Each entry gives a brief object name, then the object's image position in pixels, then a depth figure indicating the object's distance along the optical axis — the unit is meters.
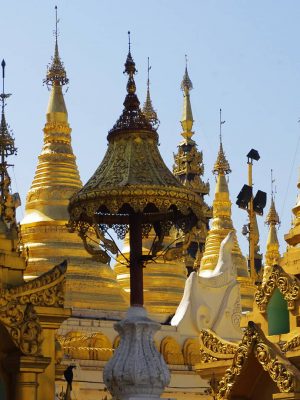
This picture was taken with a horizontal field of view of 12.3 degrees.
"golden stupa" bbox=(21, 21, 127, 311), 35.25
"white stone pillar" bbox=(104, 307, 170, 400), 13.70
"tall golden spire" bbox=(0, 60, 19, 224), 18.52
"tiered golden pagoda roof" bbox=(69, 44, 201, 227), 15.01
